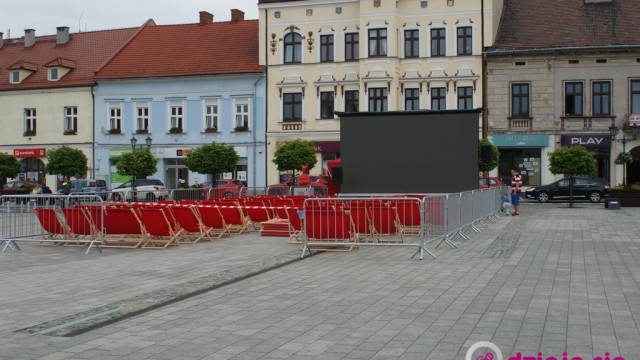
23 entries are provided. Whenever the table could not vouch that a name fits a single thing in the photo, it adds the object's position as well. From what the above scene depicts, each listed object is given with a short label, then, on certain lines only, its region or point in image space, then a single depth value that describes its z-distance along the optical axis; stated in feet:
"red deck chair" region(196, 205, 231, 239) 54.39
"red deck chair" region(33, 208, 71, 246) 48.14
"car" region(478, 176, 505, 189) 109.29
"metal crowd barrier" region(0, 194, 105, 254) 46.96
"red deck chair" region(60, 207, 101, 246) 47.01
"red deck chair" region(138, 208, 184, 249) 46.10
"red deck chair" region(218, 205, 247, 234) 57.93
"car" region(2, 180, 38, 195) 119.65
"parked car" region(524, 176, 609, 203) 115.44
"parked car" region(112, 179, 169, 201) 73.52
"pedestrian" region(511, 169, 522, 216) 83.66
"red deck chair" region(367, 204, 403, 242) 44.37
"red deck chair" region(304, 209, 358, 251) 42.04
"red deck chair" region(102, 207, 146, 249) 46.80
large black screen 62.03
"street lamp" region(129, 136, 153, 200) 109.09
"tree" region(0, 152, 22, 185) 121.80
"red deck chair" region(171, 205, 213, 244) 48.49
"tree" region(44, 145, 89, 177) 121.39
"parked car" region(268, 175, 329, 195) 93.61
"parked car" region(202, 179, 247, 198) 93.39
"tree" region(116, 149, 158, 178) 106.93
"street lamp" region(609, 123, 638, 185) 120.67
